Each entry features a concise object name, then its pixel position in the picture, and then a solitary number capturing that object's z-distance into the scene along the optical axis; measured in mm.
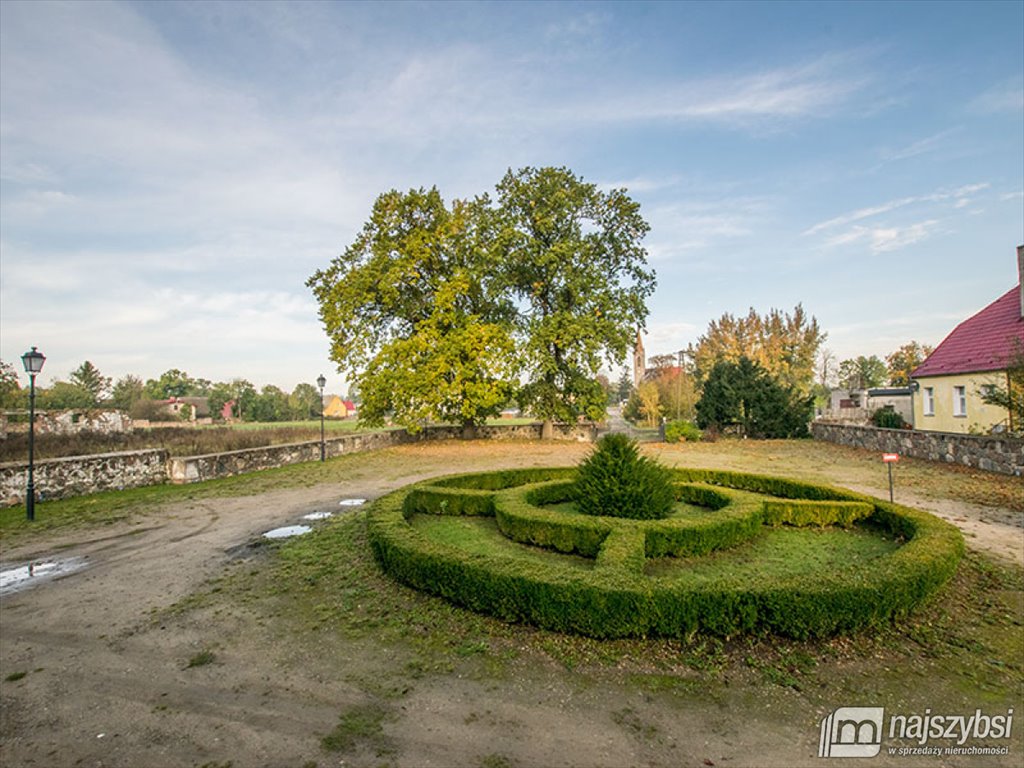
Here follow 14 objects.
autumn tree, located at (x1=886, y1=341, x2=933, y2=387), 52469
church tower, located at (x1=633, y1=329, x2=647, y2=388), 78938
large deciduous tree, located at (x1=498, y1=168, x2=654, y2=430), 23078
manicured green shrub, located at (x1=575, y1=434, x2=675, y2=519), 7828
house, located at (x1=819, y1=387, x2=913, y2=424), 31156
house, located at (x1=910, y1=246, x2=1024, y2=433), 19312
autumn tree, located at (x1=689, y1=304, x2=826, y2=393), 45562
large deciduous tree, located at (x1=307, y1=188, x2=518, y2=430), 22719
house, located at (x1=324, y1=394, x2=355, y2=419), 92081
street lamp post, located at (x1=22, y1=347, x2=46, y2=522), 10141
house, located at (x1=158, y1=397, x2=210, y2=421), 64875
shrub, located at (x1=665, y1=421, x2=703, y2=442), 25978
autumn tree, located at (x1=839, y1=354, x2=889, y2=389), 63994
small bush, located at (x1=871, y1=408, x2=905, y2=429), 25125
